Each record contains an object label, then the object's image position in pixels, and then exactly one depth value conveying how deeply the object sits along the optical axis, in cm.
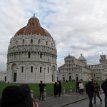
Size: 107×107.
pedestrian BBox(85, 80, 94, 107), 659
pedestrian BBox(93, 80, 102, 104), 738
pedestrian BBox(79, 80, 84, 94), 1313
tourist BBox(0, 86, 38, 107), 150
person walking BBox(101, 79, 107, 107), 649
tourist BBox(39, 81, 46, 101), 945
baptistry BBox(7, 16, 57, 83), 3688
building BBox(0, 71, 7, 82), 5593
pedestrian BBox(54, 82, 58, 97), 1135
